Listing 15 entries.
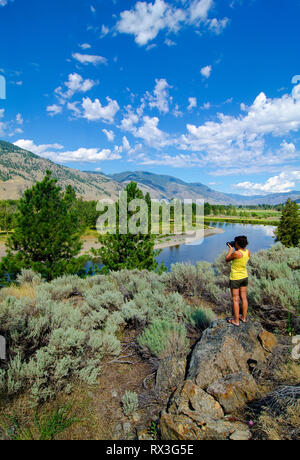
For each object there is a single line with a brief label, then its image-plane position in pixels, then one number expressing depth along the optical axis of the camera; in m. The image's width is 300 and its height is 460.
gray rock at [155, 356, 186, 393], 3.62
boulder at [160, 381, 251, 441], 2.65
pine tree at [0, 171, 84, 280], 10.85
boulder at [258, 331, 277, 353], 4.16
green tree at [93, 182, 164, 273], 14.04
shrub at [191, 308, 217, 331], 5.25
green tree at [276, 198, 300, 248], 32.88
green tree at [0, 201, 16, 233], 59.22
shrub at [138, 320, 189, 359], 4.30
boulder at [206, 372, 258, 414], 3.07
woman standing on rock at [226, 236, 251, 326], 4.63
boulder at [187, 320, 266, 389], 3.52
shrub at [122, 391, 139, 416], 3.25
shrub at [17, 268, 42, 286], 9.53
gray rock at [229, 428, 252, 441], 2.57
